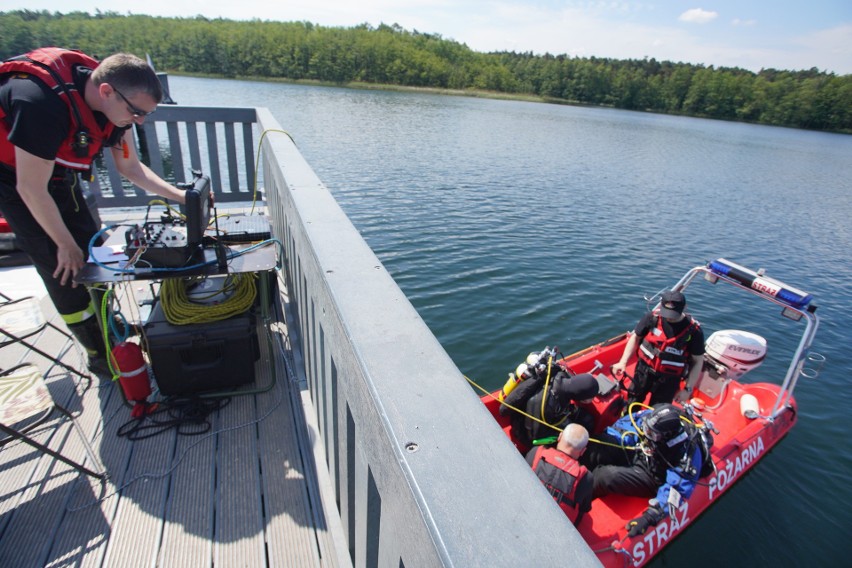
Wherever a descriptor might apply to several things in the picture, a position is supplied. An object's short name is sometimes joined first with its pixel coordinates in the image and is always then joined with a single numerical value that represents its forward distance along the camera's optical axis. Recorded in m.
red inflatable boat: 3.60
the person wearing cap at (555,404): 3.77
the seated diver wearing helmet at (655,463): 3.61
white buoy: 5.09
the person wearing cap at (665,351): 4.95
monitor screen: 2.14
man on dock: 1.94
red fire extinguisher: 2.29
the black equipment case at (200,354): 2.38
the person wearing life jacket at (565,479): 3.05
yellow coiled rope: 2.44
